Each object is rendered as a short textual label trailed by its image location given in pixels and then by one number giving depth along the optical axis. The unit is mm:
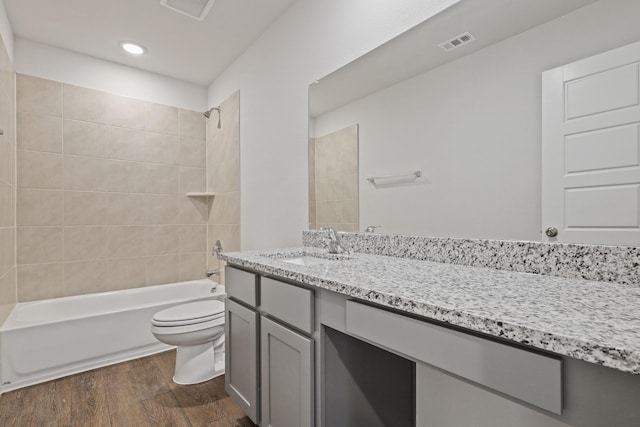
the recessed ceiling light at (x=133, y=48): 2625
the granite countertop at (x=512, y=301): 507
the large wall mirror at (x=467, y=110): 1024
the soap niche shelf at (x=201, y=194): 3314
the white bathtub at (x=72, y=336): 2076
